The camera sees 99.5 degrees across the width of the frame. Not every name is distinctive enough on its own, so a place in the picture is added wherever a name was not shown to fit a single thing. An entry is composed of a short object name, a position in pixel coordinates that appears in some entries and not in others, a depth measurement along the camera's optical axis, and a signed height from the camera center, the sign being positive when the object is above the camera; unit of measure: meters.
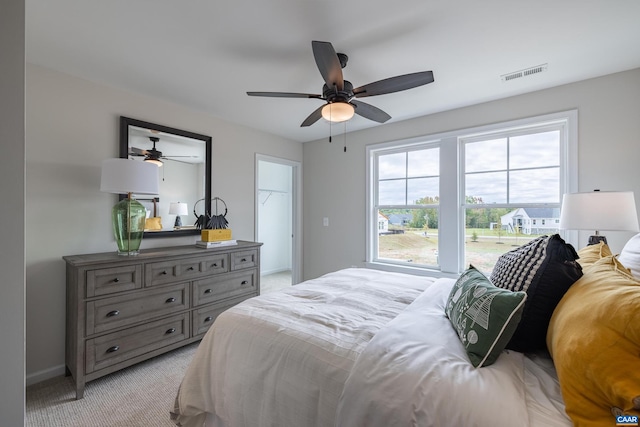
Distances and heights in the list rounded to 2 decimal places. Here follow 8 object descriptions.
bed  0.81 -0.56
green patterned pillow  0.93 -0.39
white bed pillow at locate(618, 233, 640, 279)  1.24 -0.21
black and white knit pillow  1.00 -0.27
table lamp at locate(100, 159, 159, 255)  2.18 +0.20
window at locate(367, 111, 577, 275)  2.70 +0.26
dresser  1.99 -0.76
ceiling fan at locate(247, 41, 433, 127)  1.63 +0.87
